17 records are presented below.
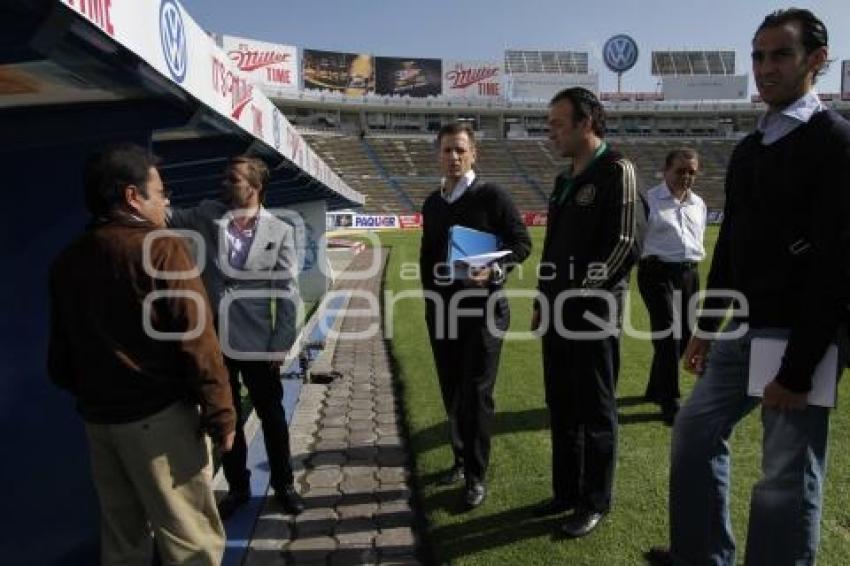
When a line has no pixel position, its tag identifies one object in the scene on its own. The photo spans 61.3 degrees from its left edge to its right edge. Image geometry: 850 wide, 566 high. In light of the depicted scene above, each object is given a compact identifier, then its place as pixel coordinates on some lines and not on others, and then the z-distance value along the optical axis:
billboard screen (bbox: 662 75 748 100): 74.88
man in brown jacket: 2.42
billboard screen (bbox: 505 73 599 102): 73.44
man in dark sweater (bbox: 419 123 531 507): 4.04
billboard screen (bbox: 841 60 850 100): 73.69
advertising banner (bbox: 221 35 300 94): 59.72
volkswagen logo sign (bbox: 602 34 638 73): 74.00
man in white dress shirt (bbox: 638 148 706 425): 5.67
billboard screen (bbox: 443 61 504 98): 71.75
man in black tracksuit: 3.47
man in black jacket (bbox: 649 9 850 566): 2.31
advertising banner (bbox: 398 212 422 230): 52.95
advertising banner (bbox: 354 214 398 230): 49.31
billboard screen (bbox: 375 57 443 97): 69.31
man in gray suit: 3.81
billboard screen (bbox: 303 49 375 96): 66.31
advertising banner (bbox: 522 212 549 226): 54.94
